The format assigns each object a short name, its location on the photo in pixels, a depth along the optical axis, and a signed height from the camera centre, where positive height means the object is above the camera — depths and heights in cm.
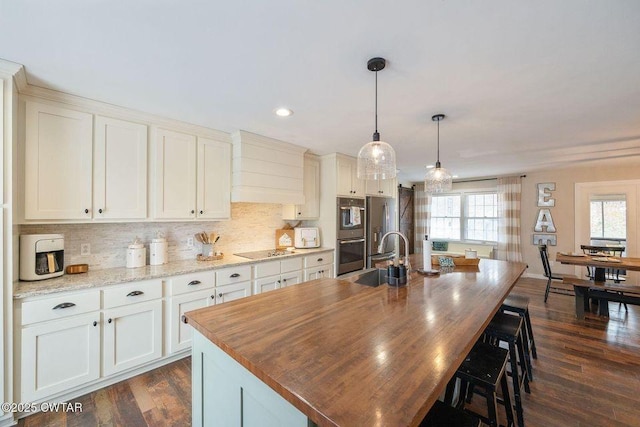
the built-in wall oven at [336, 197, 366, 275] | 394 -31
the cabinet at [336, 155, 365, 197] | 397 +53
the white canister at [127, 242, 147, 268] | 252 -38
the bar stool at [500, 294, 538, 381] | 228 -81
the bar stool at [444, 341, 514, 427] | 131 -80
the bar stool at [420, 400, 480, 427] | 108 -83
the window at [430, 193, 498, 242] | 637 -6
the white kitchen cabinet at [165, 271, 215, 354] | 241 -79
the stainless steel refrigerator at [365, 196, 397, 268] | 429 -19
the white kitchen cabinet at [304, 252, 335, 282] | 357 -70
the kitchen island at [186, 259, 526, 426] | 77 -51
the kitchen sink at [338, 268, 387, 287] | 236 -56
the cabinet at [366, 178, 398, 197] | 446 +46
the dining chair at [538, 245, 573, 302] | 423 -85
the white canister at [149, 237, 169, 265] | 266 -37
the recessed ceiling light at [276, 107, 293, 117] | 239 +93
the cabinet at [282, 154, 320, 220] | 392 +27
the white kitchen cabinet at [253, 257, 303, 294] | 302 -70
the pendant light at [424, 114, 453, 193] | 288 +38
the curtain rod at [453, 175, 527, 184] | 630 +83
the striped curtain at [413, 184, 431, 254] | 705 +4
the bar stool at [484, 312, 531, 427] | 170 -85
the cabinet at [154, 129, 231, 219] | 261 +39
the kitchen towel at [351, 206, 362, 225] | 409 -2
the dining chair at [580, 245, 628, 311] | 415 -62
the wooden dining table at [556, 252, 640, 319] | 336 -92
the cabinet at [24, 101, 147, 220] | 199 +39
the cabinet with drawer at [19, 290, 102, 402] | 179 -90
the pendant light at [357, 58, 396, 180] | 184 +39
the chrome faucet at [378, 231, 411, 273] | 205 -30
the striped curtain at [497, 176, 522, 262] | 584 -10
